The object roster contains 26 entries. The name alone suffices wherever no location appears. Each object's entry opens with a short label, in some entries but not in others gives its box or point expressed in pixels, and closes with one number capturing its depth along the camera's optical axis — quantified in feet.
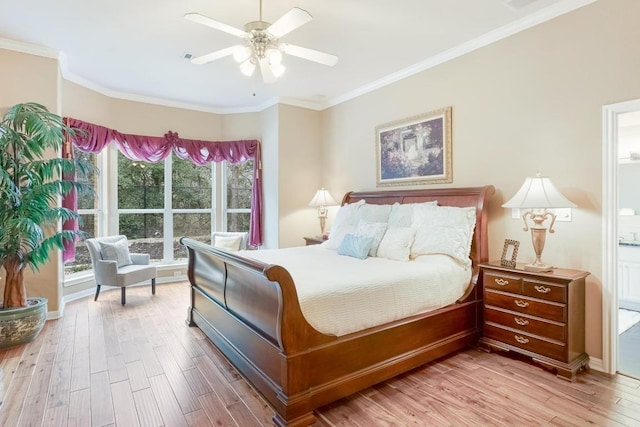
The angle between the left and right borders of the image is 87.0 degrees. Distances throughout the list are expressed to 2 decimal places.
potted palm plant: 9.98
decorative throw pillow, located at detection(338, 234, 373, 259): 10.83
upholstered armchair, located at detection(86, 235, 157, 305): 14.12
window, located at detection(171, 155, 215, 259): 18.65
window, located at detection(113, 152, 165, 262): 17.29
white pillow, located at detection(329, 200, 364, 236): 13.82
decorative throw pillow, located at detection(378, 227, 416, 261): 10.44
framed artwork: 12.41
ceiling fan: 7.27
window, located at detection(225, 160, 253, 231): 19.79
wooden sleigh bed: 6.44
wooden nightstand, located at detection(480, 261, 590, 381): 8.25
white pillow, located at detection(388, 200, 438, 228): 11.76
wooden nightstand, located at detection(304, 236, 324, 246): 16.00
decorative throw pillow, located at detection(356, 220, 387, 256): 11.09
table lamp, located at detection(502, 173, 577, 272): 8.59
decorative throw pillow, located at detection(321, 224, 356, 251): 12.80
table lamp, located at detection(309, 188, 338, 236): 16.85
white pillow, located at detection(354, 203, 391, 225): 12.72
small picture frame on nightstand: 9.49
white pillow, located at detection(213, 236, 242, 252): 16.87
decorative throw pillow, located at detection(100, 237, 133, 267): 14.78
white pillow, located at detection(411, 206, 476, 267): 10.15
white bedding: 7.05
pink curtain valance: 15.12
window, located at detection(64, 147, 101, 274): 15.52
